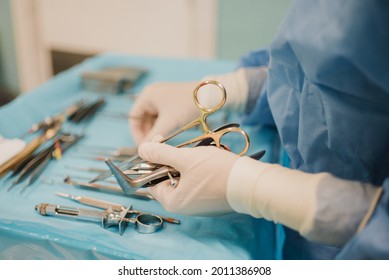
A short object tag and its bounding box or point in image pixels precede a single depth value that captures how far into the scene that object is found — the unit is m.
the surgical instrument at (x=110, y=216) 0.70
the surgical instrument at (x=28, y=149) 0.88
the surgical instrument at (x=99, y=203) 0.73
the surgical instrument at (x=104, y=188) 0.80
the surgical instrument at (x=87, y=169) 0.90
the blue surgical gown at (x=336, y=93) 0.55
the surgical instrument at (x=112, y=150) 0.96
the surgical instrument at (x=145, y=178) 0.67
